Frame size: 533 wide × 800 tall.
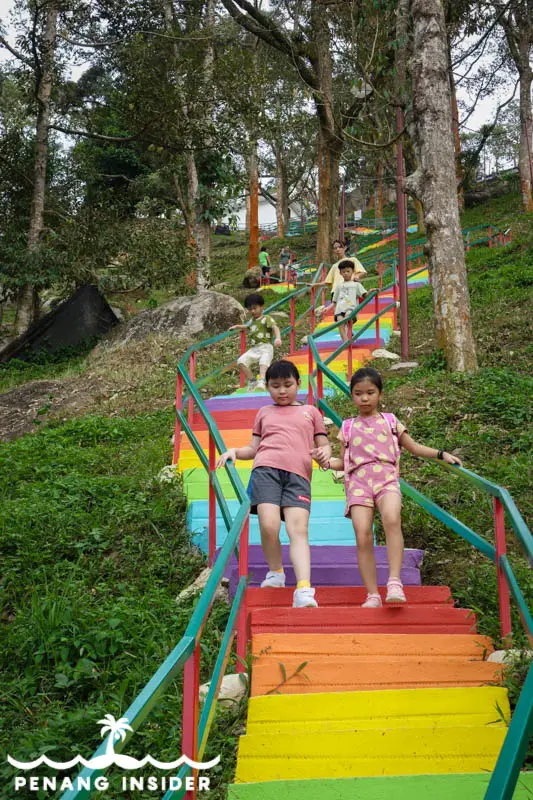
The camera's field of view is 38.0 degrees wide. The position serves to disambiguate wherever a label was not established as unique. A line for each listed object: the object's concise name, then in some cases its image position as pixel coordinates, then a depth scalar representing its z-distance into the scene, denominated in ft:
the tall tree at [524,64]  84.64
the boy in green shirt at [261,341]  27.67
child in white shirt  35.04
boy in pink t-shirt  13.64
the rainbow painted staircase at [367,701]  8.18
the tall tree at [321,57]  60.23
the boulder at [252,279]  88.07
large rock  47.75
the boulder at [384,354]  35.01
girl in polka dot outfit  13.02
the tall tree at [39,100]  50.67
